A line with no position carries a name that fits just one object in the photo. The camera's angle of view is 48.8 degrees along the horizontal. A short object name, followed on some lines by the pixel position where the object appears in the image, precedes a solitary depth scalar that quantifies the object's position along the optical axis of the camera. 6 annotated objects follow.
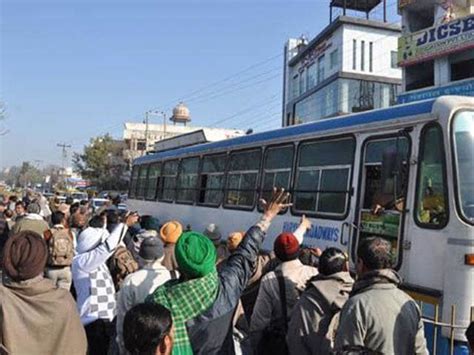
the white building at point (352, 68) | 40.03
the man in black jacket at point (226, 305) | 2.84
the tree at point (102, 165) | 58.62
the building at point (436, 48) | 24.56
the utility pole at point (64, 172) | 79.38
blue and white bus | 5.02
